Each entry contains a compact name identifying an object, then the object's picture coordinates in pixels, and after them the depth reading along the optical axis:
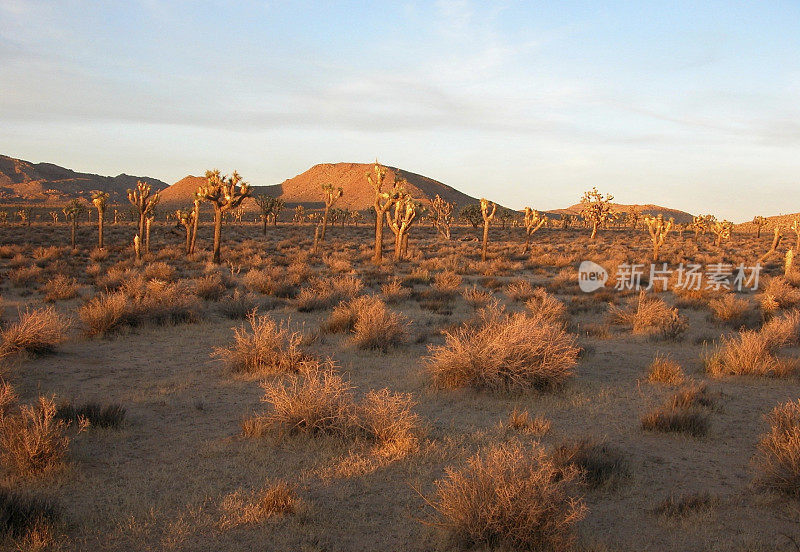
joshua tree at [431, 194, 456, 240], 53.38
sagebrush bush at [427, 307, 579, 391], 7.74
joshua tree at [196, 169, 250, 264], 26.98
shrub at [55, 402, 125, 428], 6.07
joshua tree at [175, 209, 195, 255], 32.53
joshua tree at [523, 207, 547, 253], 38.52
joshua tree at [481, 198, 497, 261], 32.53
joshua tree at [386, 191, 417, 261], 28.80
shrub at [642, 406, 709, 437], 6.37
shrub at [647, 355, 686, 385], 8.38
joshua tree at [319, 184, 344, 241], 43.26
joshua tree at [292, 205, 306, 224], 94.59
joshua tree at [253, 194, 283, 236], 58.59
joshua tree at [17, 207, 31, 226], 69.56
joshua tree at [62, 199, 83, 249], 37.97
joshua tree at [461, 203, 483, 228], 63.74
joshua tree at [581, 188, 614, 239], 56.69
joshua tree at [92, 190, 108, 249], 34.00
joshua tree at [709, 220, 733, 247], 51.41
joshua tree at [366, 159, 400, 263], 28.02
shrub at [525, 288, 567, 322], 12.61
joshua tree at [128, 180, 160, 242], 32.91
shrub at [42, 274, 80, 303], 14.94
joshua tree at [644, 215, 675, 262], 32.44
